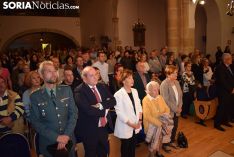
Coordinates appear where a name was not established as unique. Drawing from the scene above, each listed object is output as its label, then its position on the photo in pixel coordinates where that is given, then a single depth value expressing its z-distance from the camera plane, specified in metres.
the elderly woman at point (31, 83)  2.73
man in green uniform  1.79
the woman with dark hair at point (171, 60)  5.14
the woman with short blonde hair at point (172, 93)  2.99
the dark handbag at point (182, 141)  3.09
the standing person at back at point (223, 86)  3.58
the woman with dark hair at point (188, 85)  4.14
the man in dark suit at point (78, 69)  3.44
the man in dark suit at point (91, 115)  2.07
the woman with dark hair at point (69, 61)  4.21
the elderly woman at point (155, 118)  2.63
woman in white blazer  2.41
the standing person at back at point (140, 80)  3.28
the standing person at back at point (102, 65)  4.32
